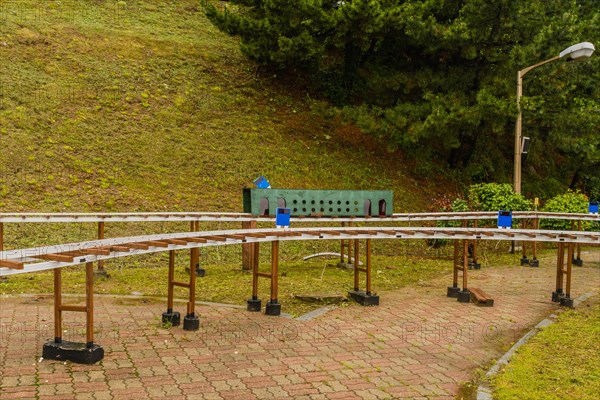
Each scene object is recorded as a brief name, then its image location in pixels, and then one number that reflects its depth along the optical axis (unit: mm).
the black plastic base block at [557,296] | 10862
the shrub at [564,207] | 17938
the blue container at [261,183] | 13203
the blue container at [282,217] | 9445
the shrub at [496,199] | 17078
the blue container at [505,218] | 10594
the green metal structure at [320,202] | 11766
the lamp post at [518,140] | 16984
